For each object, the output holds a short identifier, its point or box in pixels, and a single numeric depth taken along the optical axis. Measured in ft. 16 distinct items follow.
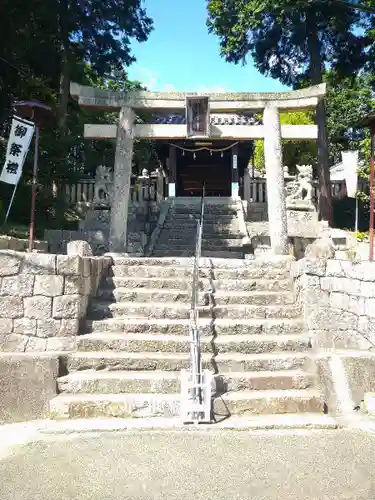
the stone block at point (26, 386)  13.56
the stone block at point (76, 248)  17.90
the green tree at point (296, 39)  46.68
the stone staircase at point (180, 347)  13.69
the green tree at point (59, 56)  36.70
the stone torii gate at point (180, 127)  26.71
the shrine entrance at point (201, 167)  57.16
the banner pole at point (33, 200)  21.61
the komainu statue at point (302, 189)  41.83
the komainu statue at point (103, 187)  41.16
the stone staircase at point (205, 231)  35.86
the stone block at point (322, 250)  17.63
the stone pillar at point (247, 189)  52.75
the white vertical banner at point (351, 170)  41.96
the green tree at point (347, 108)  63.98
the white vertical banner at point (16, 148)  25.41
